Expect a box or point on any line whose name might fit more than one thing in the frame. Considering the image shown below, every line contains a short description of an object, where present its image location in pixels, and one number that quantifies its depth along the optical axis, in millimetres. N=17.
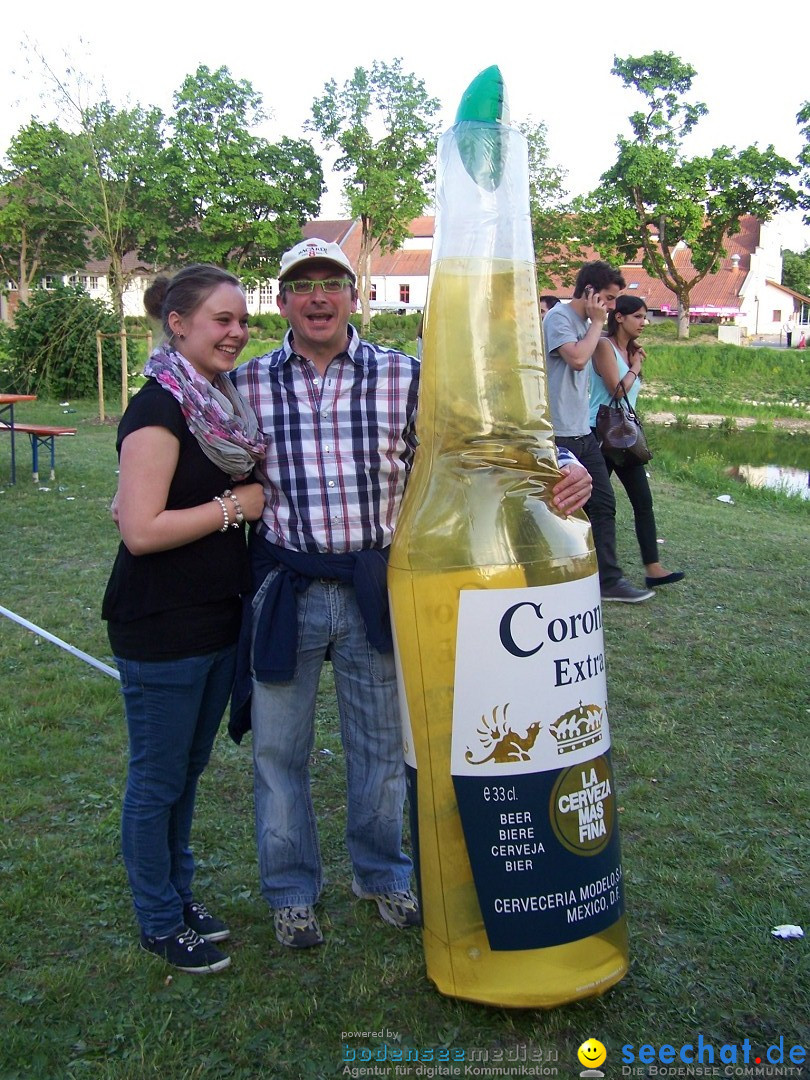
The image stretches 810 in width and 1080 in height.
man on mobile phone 5602
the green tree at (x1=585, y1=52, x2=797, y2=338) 45281
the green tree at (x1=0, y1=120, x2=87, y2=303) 34438
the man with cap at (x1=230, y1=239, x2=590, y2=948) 2645
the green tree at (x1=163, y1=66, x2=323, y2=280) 43031
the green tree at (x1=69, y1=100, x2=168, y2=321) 15727
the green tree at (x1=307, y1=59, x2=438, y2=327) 47812
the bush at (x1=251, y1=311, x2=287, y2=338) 47038
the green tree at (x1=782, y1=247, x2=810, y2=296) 83438
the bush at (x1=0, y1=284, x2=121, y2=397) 19250
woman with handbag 6375
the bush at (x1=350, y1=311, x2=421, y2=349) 30291
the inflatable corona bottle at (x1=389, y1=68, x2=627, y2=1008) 2318
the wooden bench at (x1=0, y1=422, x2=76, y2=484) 10312
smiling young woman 2469
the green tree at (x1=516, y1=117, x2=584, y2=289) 43906
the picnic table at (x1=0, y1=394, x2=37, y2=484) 9672
